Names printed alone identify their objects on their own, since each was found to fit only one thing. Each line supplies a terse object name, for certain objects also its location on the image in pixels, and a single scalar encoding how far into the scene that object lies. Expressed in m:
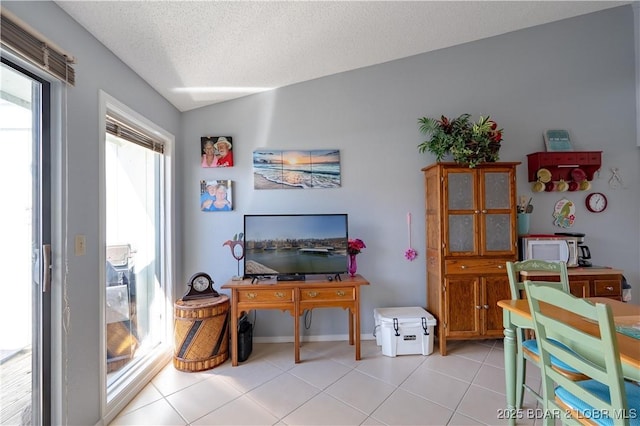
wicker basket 2.26
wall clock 2.96
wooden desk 2.36
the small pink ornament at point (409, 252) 2.88
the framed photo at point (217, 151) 2.84
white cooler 2.51
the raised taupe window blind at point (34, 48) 1.13
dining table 1.02
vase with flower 2.63
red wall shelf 2.78
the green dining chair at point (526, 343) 1.47
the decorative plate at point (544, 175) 2.85
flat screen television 2.54
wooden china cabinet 2.52
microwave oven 2.61
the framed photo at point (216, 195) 2.84
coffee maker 2.71
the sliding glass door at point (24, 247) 1.30
